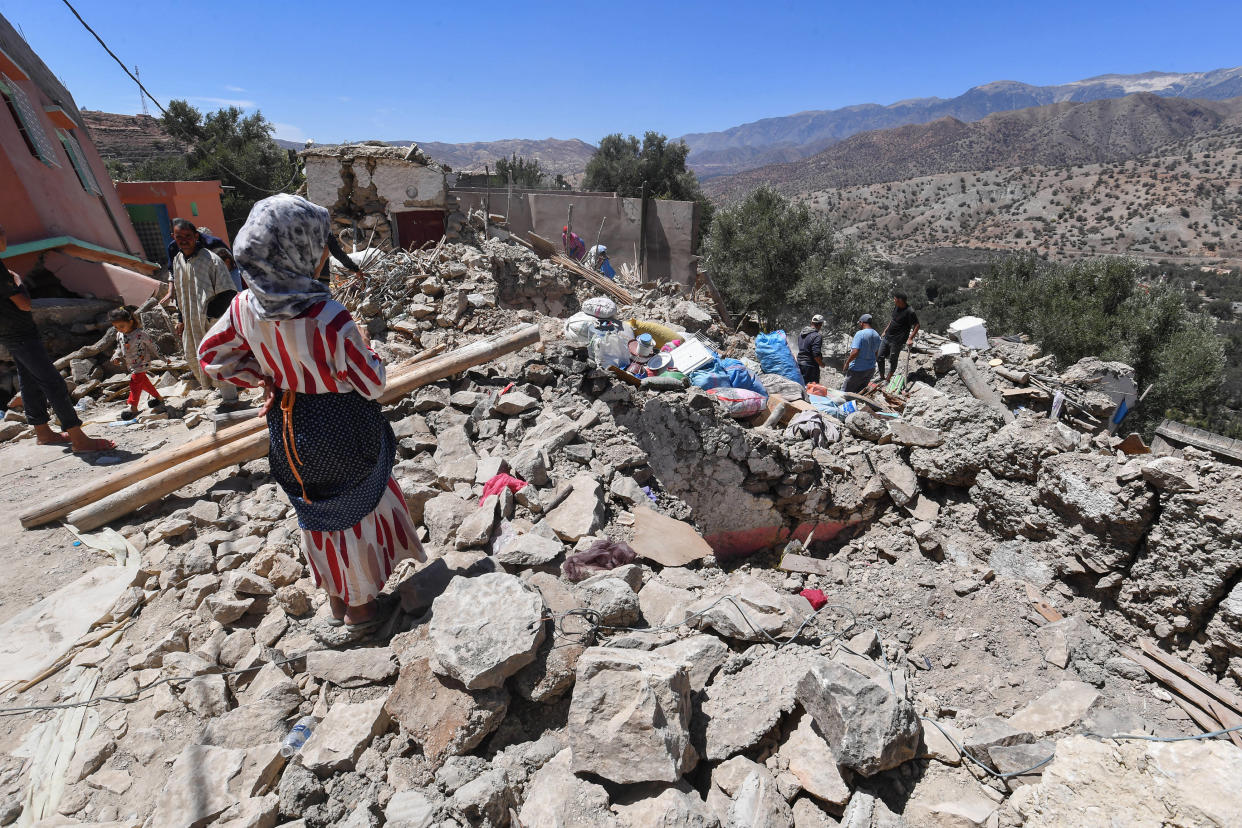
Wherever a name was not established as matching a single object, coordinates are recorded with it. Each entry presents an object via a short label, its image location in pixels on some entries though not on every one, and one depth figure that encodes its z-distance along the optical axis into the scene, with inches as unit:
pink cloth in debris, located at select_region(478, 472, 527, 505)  123.0
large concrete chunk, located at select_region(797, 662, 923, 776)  68.6
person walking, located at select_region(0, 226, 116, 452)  155.5
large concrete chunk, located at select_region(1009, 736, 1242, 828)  54.0
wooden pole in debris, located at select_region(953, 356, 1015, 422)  259.1
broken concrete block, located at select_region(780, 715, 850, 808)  68.3
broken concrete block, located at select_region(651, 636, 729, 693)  83.7
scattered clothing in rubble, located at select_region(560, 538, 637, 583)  103.0
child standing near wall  200.2
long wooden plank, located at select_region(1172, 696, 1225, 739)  110.4
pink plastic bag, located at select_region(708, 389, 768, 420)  206.2
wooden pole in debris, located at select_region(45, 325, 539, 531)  128.0
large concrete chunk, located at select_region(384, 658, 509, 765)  72.0
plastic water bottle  73.9
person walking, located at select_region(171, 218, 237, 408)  168.4
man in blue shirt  267.7
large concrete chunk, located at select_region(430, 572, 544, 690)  73.0
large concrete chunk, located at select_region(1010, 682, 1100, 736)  90.7
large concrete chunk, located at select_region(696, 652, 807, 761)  74.8
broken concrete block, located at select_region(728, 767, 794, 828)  64.5
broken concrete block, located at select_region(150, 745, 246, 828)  66.5
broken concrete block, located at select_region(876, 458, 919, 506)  182.4
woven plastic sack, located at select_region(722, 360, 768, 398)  221.0
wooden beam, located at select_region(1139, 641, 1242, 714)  113.7
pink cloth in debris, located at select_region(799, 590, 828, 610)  142.4
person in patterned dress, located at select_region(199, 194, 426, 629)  70.6
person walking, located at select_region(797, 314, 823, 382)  288.2
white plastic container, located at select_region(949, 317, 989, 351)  335.0
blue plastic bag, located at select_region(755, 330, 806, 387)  269.6
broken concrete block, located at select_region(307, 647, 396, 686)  81.8
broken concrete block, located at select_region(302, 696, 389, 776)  71.1
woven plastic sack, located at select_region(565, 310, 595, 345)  219.1
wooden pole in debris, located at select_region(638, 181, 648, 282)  634.8
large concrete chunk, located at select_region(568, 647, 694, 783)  65.2
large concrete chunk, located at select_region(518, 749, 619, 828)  62.8
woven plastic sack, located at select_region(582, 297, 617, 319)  216.8
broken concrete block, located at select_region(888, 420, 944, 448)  185.9
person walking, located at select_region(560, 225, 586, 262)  581.0
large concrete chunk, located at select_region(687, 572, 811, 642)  92.6
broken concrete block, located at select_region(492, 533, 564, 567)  101.6
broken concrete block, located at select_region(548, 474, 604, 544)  115.6
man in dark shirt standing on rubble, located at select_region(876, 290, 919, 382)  310.3
